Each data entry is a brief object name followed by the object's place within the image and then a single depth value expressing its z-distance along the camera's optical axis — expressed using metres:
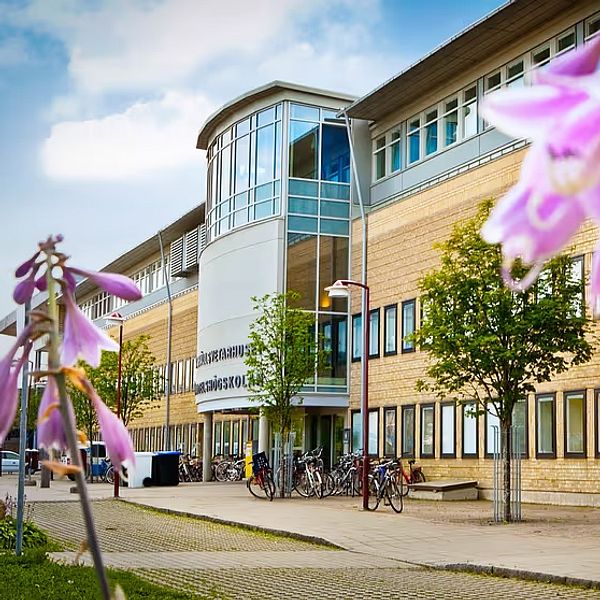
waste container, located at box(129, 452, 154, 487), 45.25
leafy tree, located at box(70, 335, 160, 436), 54.09
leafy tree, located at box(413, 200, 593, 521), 25.03
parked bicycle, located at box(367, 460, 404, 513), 29.17
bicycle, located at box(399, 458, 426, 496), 39.34
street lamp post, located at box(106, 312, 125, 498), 36.37
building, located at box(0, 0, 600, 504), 35.56
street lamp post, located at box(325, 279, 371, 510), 29.75
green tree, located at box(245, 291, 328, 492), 37.94
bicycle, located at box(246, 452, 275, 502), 35.00
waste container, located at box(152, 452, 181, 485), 45.56
